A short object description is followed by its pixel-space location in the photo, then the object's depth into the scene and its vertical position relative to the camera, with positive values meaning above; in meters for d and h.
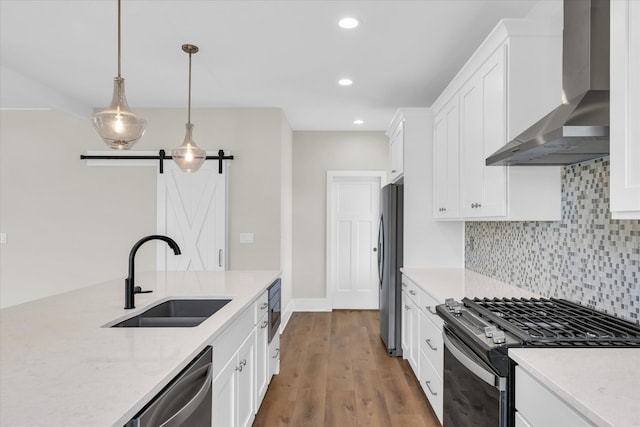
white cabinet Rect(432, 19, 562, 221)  2.12 +0.63
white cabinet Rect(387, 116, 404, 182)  3.98 +0.78
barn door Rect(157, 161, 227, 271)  4.75 +0.07
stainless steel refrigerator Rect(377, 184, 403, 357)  3.95 -0.40
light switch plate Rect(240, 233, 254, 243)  4.80 -0.21
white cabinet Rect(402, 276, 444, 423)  2.52 -0.85
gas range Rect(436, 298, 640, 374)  1.44 -0.41
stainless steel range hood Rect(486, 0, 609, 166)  1.47 +0.48
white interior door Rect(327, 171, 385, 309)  6.02 -0.26
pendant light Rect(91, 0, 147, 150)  2.14 +0.52
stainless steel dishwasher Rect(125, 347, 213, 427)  1.04 -0.53
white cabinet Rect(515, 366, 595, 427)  1.09 -0.54
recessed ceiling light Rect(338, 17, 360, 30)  2.68 +1.32
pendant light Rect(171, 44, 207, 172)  3.17 +0.52
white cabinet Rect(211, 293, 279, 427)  1.70 -0.75
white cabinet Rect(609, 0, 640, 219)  1.19 +0.35
